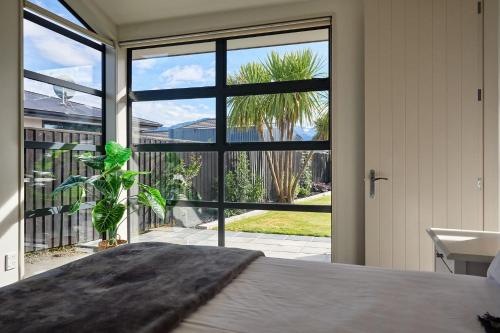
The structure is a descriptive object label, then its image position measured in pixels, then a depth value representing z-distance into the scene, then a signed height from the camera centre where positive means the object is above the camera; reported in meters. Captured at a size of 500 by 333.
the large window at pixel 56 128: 2.97 +0.31
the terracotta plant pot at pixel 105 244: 3.33 -0.73
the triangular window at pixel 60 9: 3.04 +1.31
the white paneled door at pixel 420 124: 2.70 +0.29
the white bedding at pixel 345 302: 1.00 -0.43
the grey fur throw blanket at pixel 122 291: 0.99 -0.42
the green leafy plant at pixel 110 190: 3.21 -0.24
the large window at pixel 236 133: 3.29 +0.29
